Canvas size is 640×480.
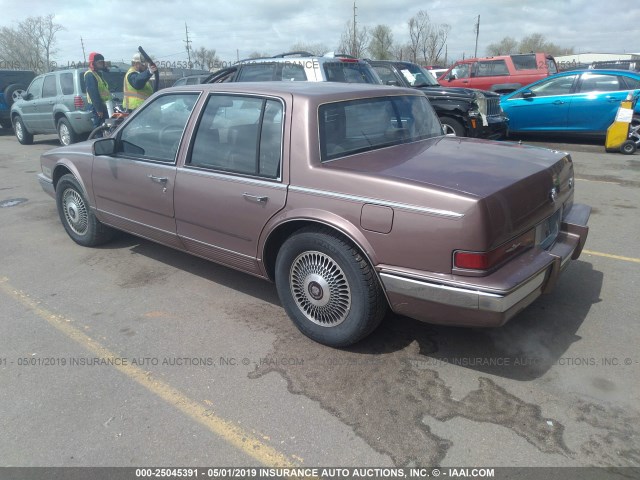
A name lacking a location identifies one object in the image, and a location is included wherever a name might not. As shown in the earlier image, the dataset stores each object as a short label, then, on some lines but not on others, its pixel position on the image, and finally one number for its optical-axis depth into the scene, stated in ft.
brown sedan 8.81
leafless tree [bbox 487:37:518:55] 232.12
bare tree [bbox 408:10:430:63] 163.94
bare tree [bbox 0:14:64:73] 144.56
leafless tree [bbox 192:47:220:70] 192.52
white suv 26.45
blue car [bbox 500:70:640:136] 33.88
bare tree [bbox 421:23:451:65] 164.55
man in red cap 31.22
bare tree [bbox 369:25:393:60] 166.86
